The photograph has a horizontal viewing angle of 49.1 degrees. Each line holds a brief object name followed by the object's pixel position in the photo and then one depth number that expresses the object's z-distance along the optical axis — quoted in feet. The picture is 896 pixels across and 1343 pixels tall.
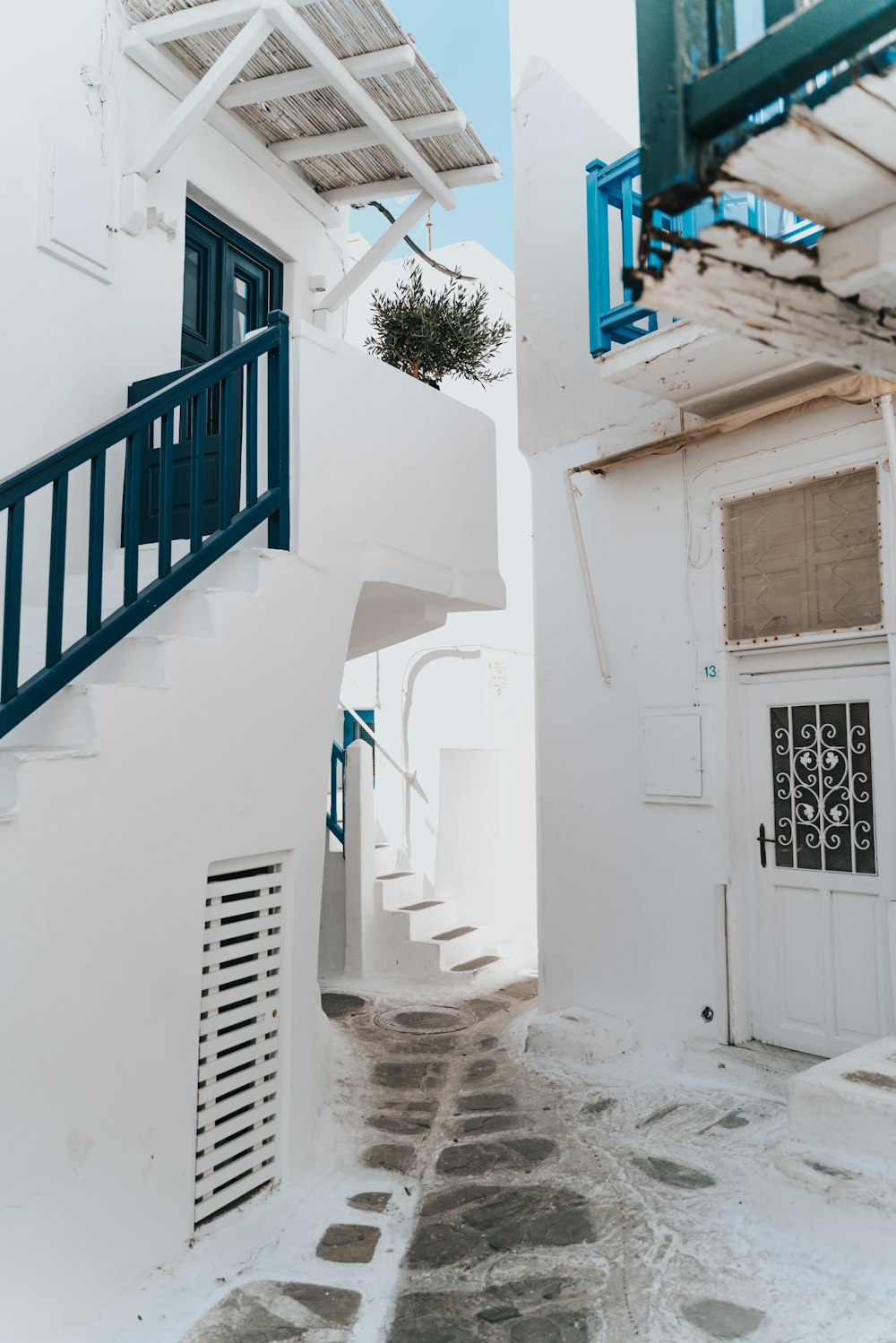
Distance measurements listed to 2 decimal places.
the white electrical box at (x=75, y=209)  16.52
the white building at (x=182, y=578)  10.70
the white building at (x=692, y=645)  17.21
